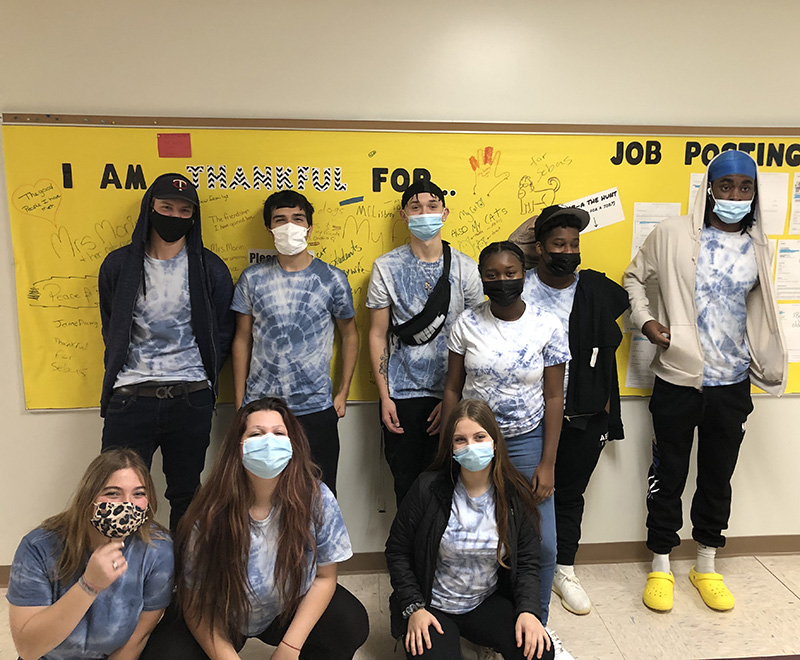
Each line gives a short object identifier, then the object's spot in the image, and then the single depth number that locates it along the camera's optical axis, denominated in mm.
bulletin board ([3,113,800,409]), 2500
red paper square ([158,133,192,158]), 2506
